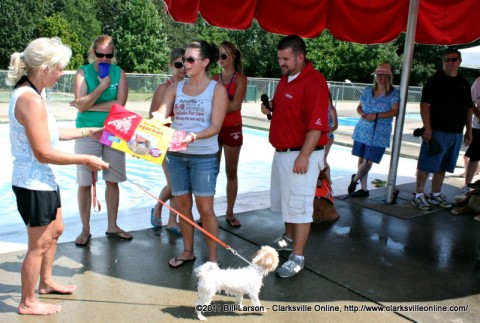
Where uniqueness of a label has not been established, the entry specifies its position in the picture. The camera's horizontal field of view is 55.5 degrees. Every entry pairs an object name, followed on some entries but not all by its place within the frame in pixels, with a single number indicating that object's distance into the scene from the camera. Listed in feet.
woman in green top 13.64
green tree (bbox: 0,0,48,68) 115.96
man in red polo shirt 12.10
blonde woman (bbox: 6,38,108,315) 9.02
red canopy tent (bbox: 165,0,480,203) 19.99
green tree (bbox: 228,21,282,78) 111.55
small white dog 9.96
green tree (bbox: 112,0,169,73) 110.73
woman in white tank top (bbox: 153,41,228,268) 11.67
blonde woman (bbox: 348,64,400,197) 19.81
